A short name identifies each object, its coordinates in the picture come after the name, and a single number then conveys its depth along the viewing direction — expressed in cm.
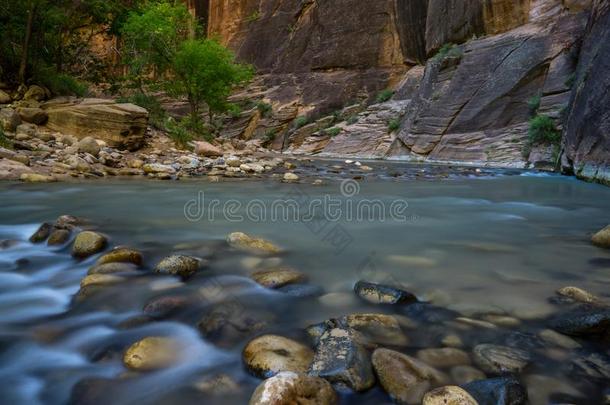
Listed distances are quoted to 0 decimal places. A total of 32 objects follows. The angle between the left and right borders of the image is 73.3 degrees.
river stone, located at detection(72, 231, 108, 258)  253
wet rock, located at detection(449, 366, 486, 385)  129
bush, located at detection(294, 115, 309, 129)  2478
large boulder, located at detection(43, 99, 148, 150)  960
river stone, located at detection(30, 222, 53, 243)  293
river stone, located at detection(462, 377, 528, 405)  113
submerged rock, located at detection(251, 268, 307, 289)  211
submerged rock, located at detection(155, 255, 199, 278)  223
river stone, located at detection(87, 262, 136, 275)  218
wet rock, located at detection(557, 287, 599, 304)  186
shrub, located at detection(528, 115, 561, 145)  1091
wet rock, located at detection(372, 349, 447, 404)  122
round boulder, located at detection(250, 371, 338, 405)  110
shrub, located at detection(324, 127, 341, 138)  2095
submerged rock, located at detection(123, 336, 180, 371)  139
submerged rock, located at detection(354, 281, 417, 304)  189
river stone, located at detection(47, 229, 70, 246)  282
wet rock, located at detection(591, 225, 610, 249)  285
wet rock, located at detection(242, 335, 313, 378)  134
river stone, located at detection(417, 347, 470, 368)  138
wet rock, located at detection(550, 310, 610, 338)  152
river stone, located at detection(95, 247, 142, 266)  232
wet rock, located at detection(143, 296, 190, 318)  178
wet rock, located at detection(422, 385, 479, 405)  109
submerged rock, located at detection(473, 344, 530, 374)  134
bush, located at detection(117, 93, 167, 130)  1410
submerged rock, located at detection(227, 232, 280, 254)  276
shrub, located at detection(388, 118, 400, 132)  1834
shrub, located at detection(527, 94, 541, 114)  1262
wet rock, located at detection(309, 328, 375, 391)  126
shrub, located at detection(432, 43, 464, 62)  1686
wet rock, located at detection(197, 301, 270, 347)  160
